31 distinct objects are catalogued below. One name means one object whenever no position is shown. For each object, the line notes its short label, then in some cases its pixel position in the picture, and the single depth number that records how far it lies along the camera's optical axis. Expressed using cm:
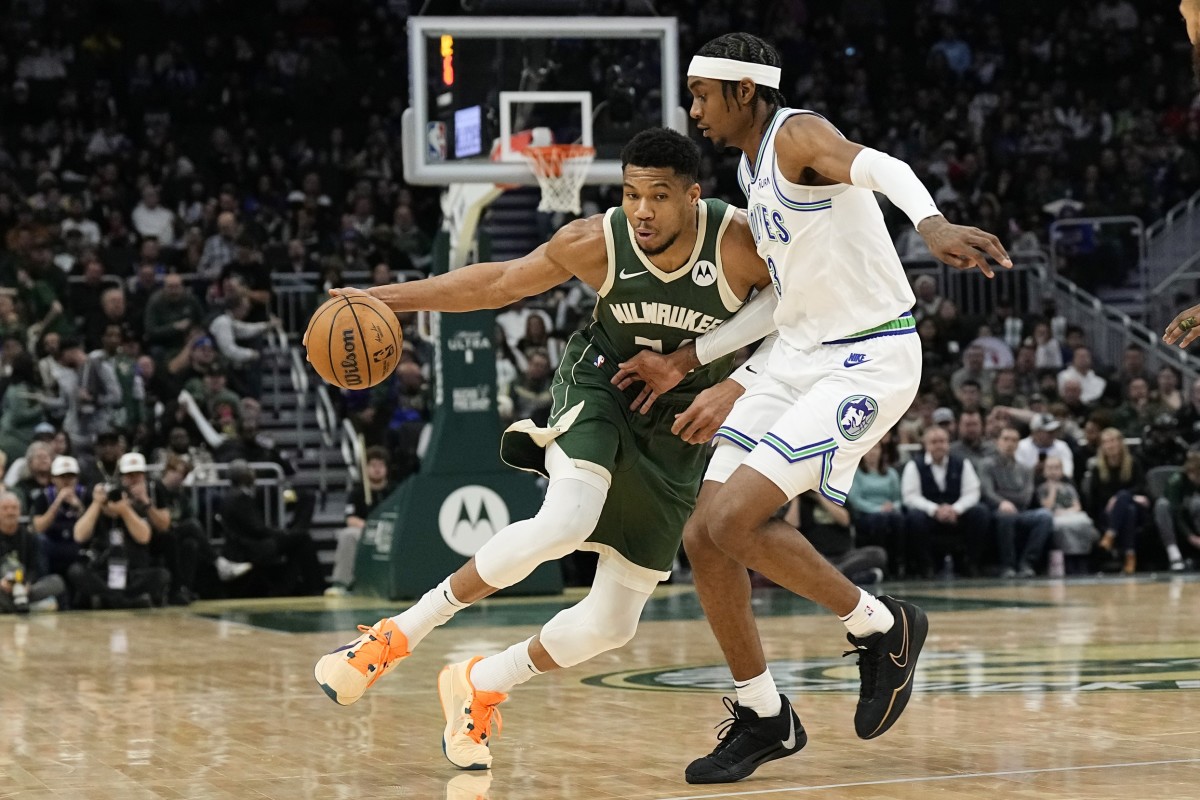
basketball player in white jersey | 471
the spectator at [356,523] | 1367
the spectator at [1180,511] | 1441
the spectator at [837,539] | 1359
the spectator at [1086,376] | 1662
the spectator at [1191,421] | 1563
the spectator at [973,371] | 1633
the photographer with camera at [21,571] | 1223
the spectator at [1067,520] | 1456
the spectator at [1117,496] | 1458
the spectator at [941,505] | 1413
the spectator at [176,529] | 1272
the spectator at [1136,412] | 1584
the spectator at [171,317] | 1539
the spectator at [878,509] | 1401
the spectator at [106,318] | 1541
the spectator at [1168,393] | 1592
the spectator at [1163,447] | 1536
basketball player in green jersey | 503
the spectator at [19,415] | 1385
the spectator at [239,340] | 1556
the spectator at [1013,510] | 1436
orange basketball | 524
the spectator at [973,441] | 1470
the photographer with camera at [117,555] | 1255
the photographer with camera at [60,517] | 1259
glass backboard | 1188
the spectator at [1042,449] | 1480
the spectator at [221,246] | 1706
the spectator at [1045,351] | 1711
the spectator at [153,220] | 1781
